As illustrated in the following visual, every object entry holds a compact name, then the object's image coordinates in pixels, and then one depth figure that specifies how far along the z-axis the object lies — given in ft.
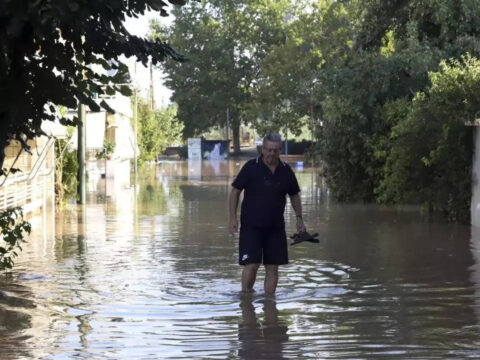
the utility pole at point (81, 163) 87.04
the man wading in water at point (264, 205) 36.11
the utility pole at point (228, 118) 317.42
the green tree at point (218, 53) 311.47
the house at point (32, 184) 67.62
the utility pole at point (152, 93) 331.34
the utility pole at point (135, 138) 139.47
